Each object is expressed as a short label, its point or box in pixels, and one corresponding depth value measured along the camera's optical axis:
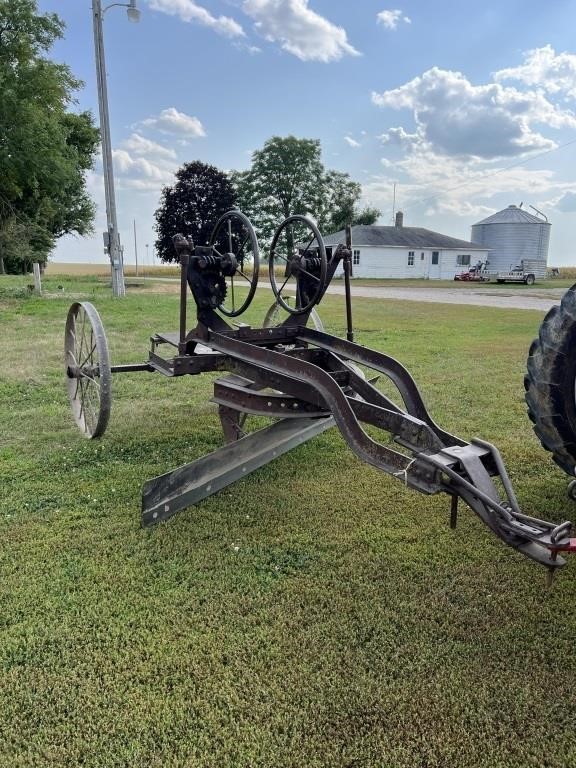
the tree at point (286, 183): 49.38
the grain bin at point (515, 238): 45.91
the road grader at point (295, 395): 2.29
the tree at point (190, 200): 36.53
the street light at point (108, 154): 16.47
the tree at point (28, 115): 17.80
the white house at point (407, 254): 43.38
